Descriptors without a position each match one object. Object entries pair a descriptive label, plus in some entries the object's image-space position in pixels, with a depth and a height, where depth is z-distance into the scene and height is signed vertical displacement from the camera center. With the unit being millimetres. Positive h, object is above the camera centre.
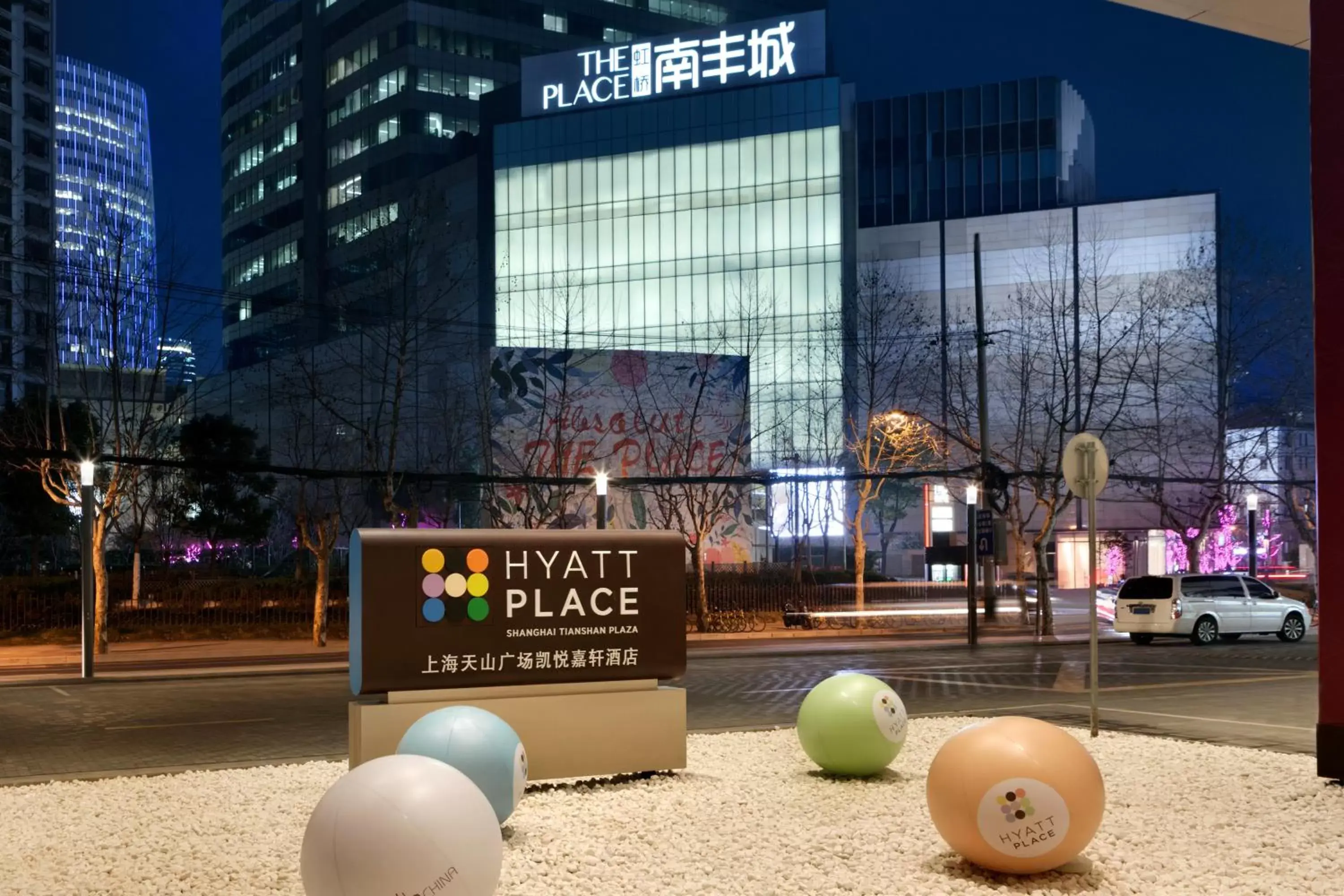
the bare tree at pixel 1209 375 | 47281 +5565
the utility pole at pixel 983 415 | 30922 +2190
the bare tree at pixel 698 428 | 41656 +2523
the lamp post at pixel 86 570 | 21984 -1141
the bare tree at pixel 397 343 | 35219 +7900
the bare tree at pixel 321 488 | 31766 +594
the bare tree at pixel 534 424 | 39656 +2545
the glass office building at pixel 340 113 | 99688 +32916
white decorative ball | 5672 -1531
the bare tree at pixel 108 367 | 28781 +3667
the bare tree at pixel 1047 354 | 45156 +7603
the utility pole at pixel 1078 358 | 40312 +5581
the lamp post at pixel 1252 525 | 40312 -809
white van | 29953 -2639
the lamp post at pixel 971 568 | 29750 -1601
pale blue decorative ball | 8273 -1636
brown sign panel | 9789 -856
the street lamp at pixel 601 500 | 26328 +69
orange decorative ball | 6957 -1672
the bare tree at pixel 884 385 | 41469 +5921
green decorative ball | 10336 -1870
